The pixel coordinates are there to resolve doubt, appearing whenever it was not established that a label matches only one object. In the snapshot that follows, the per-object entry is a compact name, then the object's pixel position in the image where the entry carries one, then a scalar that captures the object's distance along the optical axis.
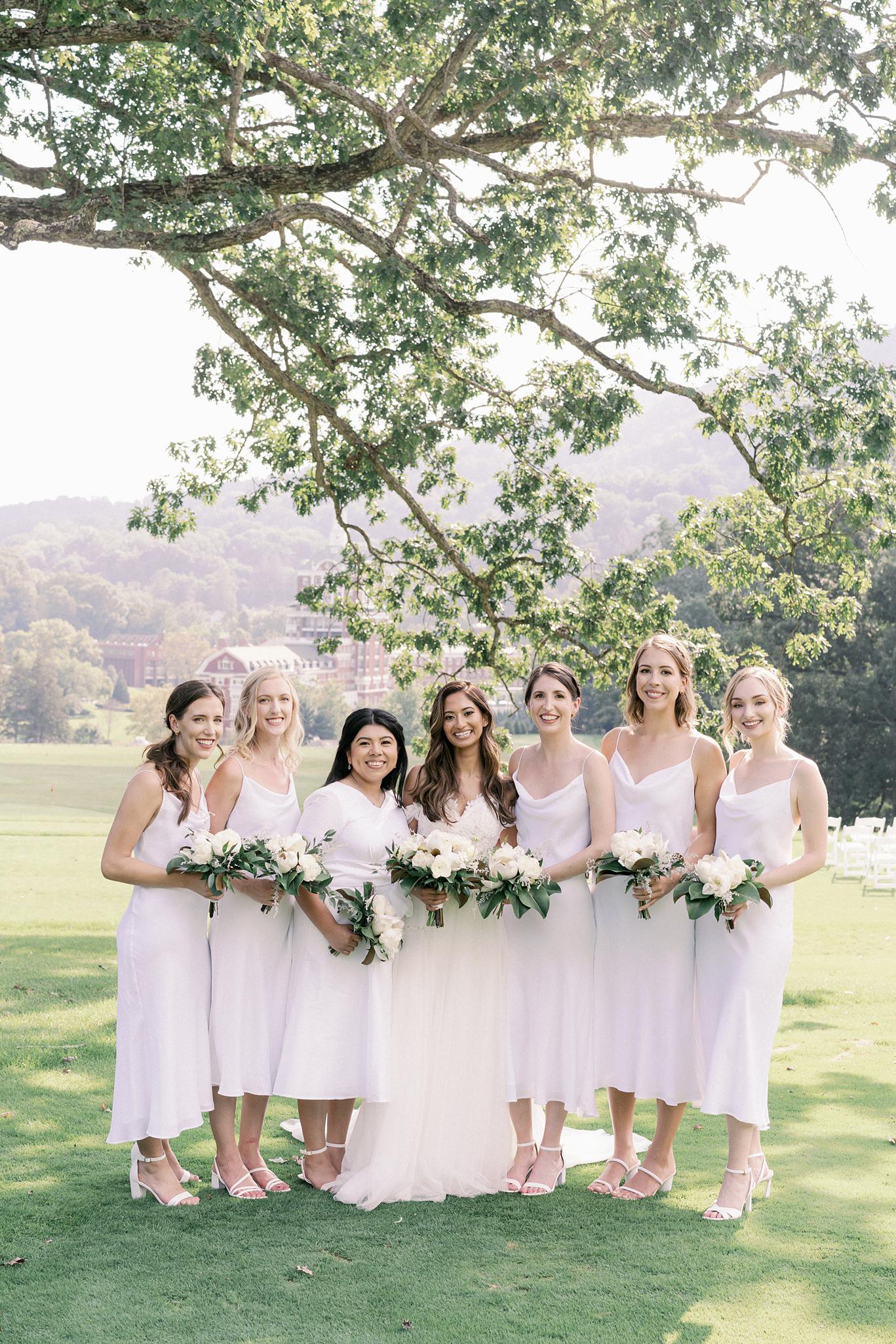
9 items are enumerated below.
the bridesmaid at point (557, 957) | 5.55
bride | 5.44
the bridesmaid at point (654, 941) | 5.46
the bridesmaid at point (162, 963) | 5.18
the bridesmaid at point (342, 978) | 5.37
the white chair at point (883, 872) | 20.36
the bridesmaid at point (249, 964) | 5.38
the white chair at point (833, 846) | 23.25
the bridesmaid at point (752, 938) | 5.22
